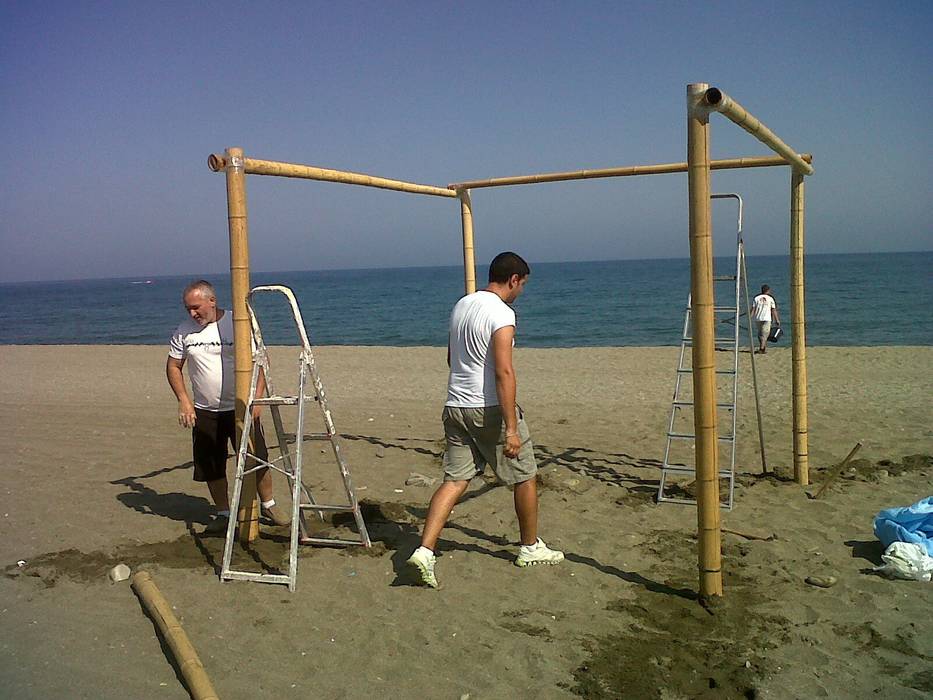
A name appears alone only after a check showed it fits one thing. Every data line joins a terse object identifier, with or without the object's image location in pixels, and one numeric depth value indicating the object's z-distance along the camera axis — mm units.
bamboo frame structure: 3973
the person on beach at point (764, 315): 17578
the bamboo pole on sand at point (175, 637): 3307
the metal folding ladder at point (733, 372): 5988
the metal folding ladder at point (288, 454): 4508
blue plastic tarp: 4609
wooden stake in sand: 6256
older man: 5172
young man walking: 4379
